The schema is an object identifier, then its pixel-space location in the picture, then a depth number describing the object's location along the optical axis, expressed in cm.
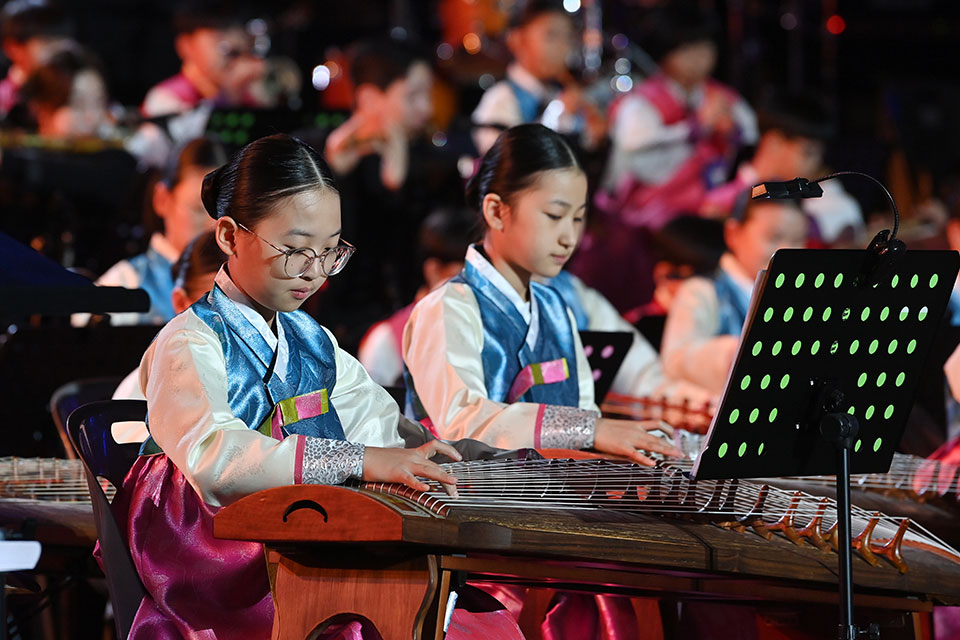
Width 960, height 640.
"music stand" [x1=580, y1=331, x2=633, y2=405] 687
